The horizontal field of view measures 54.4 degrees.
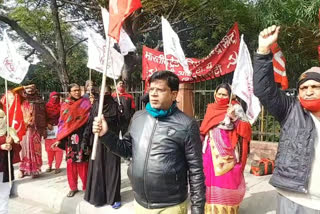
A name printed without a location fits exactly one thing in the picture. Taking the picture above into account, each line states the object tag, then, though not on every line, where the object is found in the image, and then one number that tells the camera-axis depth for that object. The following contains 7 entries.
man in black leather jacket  2.11
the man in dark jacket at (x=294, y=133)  1.87
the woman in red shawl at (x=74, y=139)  4.48
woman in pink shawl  3.32
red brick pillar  6.34
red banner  5.18
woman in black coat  4.17
